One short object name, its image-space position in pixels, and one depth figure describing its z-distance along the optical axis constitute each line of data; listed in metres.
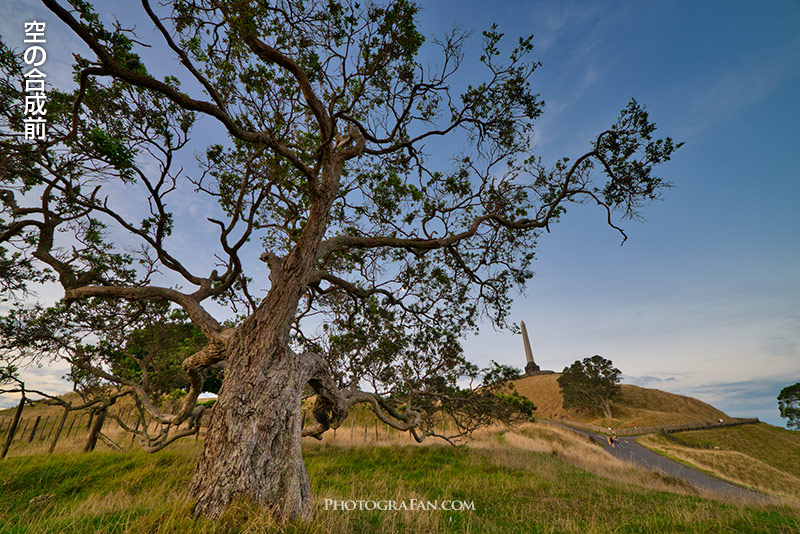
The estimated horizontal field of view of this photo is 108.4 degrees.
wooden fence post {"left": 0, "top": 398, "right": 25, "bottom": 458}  9.11
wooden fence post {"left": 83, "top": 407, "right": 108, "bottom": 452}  10.44
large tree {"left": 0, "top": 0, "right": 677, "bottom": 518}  4.33
